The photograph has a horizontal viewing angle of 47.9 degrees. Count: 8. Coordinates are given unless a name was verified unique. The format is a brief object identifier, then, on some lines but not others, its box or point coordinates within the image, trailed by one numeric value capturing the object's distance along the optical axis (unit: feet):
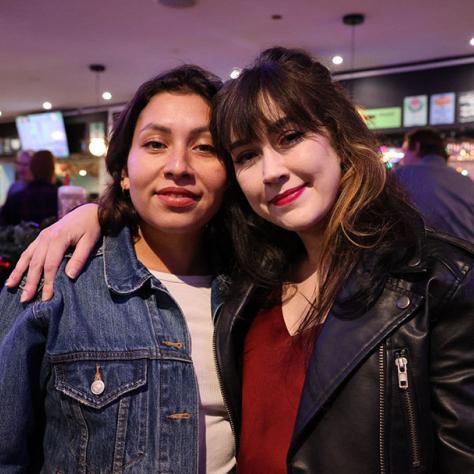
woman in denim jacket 4.10
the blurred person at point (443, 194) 10.44
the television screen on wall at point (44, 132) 37.11
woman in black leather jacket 3.70
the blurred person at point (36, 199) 12.81
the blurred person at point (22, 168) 15.12
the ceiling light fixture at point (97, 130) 26.22
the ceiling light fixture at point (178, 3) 17.20
